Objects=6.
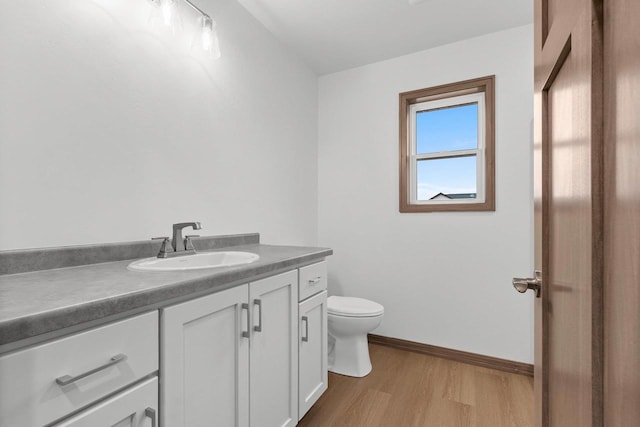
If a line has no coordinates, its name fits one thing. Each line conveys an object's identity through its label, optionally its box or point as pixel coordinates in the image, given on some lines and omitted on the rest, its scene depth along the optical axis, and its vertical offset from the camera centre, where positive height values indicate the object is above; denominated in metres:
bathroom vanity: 0.60 -0.34
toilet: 2.03 -0.83
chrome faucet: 1.39 -0.10
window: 2.29 +0.53
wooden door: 0.41 +0.00
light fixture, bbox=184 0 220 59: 1.58 +0.92
